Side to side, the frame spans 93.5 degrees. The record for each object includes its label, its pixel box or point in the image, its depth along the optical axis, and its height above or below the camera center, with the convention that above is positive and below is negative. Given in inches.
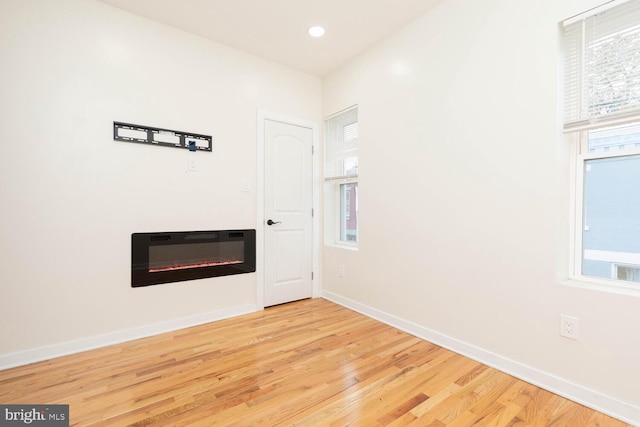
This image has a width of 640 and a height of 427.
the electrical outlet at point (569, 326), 68.7 -27.5
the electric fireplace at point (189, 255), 104.0 -18.8
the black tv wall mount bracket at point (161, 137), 100.2 +24.5
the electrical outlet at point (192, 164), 113.0 +15.5
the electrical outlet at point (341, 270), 137.3 -29.3
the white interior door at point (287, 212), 133.5 -2.9
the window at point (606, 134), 65.2 +16.9
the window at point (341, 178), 139.3 +13.1
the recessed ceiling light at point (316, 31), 109.7 +64.7
